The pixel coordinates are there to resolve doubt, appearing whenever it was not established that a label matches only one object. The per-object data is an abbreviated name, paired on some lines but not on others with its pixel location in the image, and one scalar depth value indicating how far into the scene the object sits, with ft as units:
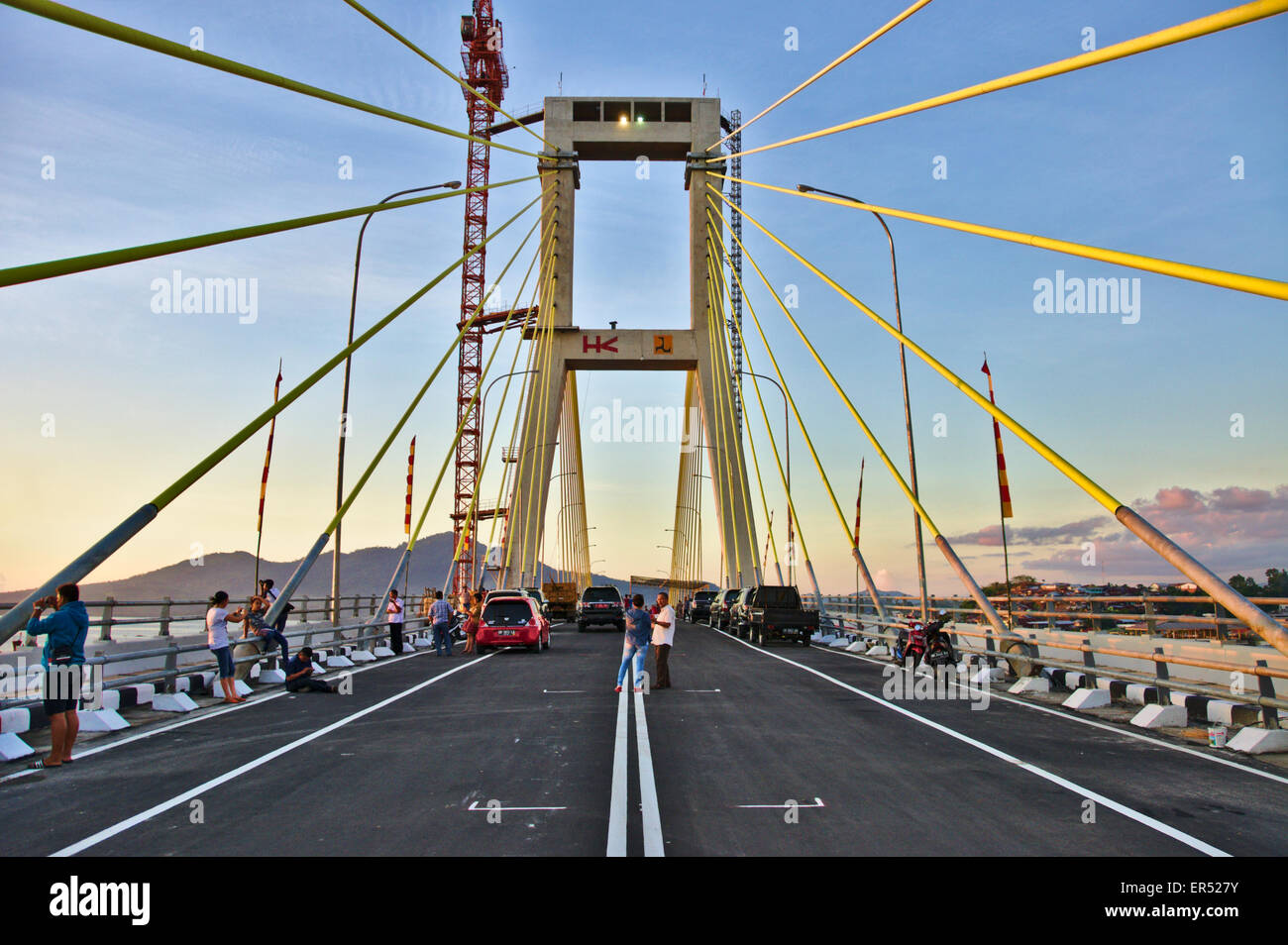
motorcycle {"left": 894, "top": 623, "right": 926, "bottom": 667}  61.93
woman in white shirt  45.98
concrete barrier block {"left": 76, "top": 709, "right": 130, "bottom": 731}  37.81
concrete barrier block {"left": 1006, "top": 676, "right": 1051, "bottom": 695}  49.06
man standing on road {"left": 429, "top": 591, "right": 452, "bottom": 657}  77.25
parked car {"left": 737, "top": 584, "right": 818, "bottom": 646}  93.35
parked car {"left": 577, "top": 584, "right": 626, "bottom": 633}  123.75
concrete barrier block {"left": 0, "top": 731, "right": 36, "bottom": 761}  31.71
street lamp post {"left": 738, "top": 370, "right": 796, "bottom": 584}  170.88
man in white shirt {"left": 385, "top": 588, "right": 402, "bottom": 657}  77.25
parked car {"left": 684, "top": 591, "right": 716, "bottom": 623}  174.09
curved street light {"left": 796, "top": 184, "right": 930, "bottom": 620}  85.20
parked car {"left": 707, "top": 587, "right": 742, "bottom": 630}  126.00
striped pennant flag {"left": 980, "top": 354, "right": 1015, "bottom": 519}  85.30
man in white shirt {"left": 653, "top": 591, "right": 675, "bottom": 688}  51.44
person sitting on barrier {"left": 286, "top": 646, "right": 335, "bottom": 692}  51.03
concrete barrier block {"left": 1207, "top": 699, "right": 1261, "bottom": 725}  35.37
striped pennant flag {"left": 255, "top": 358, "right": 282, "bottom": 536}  116.51
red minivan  81.20
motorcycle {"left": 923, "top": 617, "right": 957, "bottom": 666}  60.08
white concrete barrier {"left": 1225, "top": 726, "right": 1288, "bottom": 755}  32.17
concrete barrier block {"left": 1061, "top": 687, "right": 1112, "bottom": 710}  43.80
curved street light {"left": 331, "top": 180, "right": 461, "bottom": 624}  84.53
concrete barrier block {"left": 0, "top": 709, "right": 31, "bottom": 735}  35.01
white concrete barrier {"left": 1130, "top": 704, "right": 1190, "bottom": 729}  38.14
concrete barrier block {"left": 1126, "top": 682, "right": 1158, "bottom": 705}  42.70
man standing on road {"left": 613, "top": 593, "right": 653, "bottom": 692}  50.75
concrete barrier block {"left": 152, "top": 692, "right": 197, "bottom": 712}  43.45
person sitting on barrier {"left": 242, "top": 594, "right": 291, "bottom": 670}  54.13
